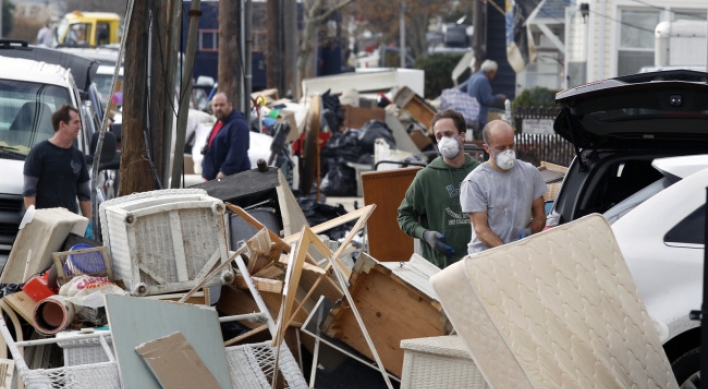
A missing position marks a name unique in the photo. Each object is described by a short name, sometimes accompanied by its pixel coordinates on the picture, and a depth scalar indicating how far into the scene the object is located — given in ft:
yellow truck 223.10
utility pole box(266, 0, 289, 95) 169.48
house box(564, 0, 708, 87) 163.84
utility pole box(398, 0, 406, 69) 358.02
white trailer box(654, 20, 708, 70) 146.41
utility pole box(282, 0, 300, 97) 179.22
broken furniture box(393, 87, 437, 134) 141.79
